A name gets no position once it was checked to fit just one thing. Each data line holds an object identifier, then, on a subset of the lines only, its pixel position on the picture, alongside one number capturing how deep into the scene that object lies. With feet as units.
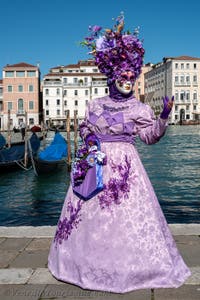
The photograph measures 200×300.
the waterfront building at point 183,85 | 192.03
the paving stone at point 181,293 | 6.97
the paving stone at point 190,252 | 8.69
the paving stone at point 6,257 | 8.76
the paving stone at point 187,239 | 10.07
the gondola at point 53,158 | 37.96
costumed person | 7.31
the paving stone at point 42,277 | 7.70
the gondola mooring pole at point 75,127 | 47.32
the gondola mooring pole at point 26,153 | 41.37
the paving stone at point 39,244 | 9.82
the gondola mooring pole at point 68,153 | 39.93
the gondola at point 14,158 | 39.19
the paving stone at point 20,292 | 7.10
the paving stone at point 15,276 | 7.78
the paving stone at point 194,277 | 7.57
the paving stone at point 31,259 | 8.64
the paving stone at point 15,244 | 9.86
